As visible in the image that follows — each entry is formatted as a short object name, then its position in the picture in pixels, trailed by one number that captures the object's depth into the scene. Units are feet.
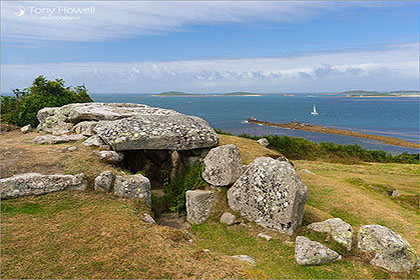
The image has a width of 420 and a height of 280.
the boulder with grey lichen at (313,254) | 33.35
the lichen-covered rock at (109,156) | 48.96
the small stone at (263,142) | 102.63
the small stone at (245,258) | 32.51
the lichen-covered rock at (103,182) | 42.19
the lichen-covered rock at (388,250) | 33.06
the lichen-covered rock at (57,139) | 56.90
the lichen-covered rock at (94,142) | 52.90
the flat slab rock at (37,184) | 37.83
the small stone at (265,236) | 39.22
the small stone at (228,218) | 43.29
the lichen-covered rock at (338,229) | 36.25
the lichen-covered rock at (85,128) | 59.20
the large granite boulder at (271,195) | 39.41
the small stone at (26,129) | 72.43
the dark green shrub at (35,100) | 81.30
